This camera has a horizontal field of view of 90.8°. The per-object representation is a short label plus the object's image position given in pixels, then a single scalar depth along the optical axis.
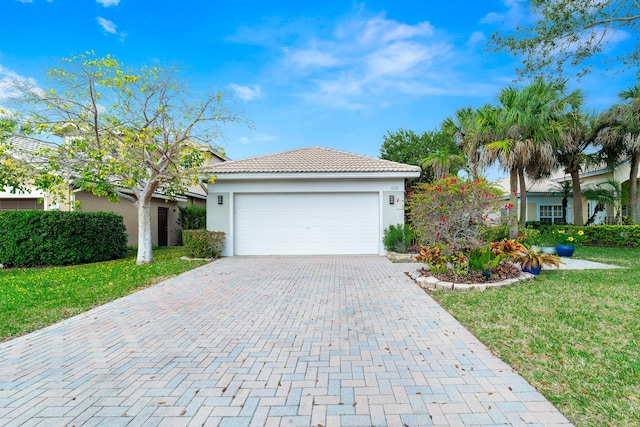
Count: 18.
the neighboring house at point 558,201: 17.47
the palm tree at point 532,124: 12.61
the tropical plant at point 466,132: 14.05
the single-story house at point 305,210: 11.70
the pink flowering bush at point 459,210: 6.55
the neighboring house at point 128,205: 11.85
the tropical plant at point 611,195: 15.25
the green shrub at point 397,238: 11.24
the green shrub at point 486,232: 6.73
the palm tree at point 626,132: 12.77
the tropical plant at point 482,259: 6.65
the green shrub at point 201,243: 10.79
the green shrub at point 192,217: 16.42
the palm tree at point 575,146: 12.89
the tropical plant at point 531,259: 7.33
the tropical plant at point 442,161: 16.83
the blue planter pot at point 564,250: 10.74
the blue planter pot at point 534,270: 7.47
